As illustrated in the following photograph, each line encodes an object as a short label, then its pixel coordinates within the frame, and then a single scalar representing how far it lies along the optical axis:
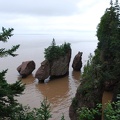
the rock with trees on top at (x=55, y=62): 42.56
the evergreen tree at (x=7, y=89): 11.79
